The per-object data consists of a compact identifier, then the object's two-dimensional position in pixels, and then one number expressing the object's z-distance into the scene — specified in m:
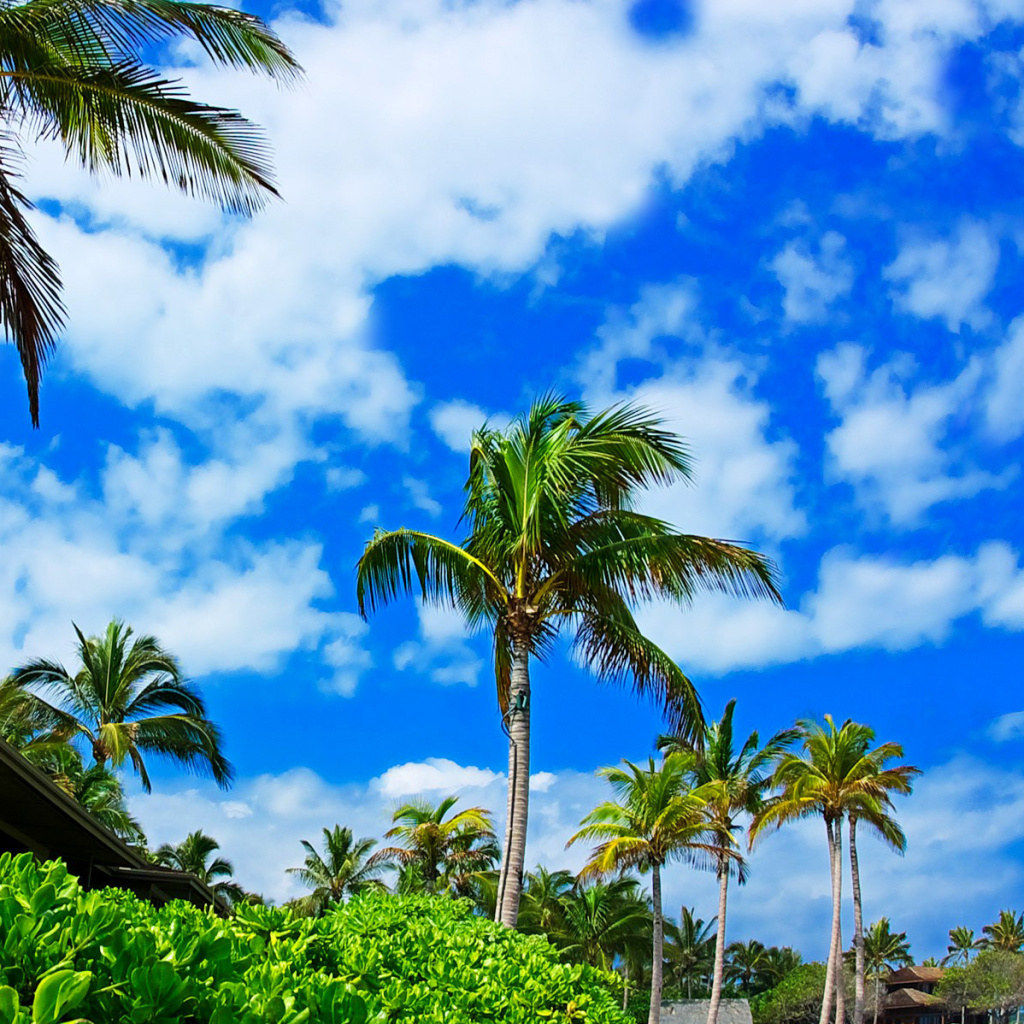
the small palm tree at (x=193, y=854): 41.03
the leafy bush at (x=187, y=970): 1.96
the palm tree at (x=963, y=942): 81.81
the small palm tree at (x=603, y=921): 42.12
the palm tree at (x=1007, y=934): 77.25
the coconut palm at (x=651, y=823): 31.36
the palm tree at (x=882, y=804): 34.66
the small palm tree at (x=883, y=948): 72.06
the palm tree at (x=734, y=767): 36.75
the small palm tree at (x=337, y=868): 42.88
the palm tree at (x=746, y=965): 67.62
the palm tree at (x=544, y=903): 42.61
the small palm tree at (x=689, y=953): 57.56
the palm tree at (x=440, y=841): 37.41
